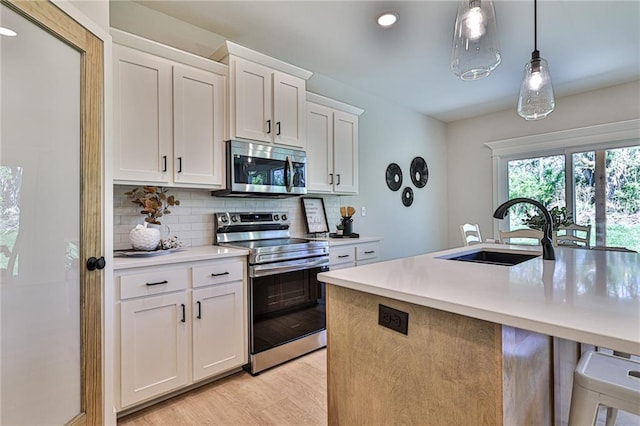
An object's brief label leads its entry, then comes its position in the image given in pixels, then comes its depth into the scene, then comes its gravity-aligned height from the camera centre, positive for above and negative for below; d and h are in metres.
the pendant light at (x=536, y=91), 2.05 +0.80
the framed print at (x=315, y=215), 3.42 -0.02
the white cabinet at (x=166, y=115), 2.05 +0.68
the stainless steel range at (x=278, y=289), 2.34 -0.60
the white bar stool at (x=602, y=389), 0.99 -0.56
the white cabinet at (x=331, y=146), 3.18 +0.70
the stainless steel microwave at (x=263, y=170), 2.49 +0.36
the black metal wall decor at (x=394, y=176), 4.43 +0.50
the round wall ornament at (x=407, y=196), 4.66 +0.24
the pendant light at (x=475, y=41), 1.55 +0.87
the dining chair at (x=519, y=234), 2.68 -0.19
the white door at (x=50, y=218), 1.24 -0.01
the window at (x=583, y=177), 3.86 +0.47
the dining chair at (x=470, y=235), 3.25 -0.24
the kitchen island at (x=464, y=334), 0.81 -0.37
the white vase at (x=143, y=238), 2.08 -0.16
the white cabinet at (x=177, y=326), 1.83 -0.71
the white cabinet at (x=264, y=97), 2.49 +0.97
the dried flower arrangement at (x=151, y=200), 2.24 +0.10
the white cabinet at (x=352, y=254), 2.98 -0.40
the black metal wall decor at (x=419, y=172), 4.86 +0.62
